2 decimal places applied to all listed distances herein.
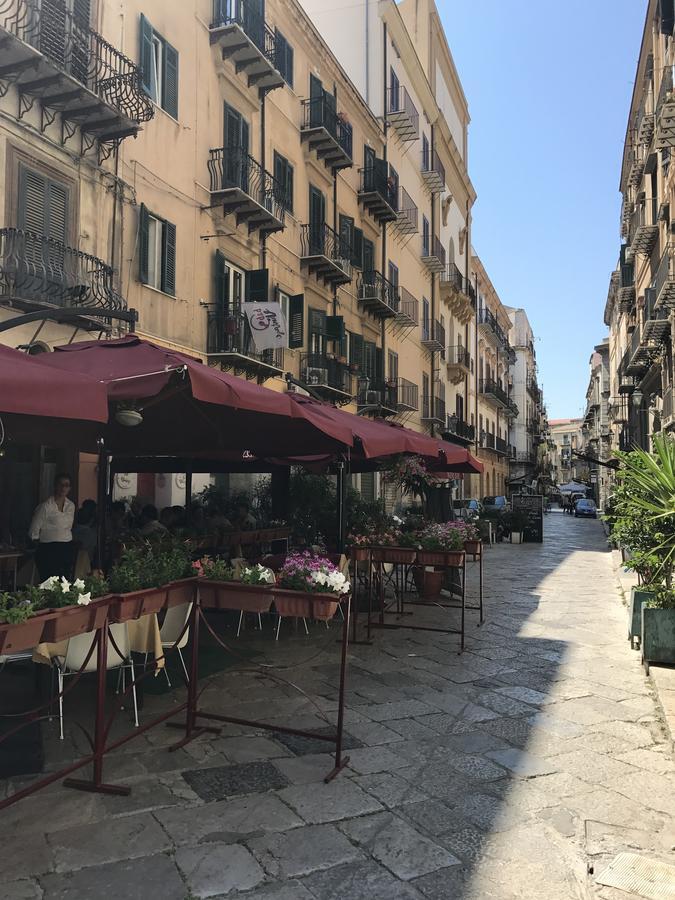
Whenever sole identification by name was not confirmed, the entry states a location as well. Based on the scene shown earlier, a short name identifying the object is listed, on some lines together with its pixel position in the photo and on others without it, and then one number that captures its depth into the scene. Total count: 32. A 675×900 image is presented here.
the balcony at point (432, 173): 26.67
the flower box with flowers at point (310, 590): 4.05
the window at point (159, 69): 11.12
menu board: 23.70
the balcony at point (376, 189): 20.39
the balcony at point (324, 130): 16.68
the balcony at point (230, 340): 12.56
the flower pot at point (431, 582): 9.91
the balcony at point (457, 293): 29.34
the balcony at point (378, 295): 20.20
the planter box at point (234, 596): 4.17
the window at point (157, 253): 10.98
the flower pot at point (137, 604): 3.75
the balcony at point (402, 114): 22.56
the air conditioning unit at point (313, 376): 16.25
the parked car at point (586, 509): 49.57
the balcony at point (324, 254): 16.64
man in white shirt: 6.72
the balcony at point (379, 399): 19.66
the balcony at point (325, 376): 16.30
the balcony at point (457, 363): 30.19
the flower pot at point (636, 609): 7.02
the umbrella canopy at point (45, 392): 3.27
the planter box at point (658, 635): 6.21
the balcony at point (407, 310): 23.00
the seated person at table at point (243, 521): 10.06
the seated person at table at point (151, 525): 8.13
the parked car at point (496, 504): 25.43
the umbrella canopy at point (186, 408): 4.24
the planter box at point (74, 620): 3.33
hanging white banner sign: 12.45
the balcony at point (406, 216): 23.27
